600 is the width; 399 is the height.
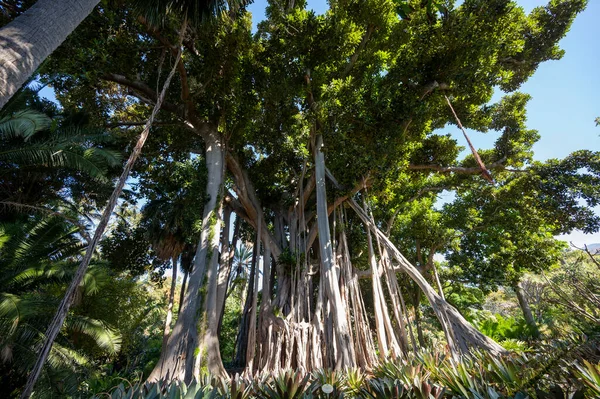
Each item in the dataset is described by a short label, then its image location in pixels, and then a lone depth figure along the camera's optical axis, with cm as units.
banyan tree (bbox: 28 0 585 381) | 488
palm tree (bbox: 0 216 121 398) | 461
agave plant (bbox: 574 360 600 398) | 159
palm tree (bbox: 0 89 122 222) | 474
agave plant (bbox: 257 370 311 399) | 244
